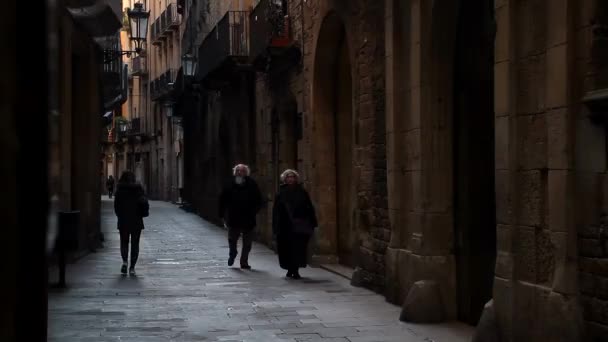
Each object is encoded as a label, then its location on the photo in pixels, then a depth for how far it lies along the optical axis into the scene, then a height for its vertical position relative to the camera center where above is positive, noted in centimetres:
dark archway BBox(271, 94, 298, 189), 1722 +94
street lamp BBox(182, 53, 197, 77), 2878 +383
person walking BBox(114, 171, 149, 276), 1283 -42
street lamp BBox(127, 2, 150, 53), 2334 +419
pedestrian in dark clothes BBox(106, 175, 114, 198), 5341 -8
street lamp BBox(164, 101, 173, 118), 3803 +326
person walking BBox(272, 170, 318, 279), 1255 -58
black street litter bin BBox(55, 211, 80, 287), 1108 -66
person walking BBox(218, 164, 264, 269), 1391 -38
